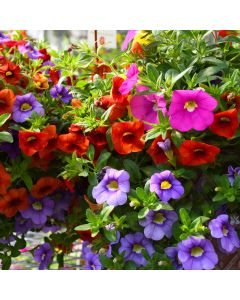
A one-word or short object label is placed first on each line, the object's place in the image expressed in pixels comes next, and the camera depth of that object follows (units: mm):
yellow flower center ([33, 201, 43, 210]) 486
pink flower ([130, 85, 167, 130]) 403
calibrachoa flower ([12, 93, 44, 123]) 452
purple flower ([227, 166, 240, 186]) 388
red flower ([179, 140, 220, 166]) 376
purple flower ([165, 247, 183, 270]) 379
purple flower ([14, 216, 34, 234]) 503
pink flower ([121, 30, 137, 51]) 462
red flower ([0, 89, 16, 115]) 446
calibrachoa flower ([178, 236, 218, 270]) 363
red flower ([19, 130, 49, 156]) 428
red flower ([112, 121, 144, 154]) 401
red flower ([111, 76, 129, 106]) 418
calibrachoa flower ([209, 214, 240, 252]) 367
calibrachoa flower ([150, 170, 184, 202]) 371
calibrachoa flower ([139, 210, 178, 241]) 379
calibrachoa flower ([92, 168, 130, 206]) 383
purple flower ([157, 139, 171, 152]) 385
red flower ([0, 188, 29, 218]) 463
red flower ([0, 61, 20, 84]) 474
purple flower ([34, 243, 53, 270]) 531
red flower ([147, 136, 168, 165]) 391
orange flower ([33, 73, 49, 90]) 506
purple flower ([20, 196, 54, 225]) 483
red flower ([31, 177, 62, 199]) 467
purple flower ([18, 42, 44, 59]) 565
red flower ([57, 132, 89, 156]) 433
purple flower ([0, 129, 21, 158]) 460
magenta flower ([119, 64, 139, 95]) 402
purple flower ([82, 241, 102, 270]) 420
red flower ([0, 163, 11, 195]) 445
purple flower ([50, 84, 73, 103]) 509
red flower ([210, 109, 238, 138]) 375
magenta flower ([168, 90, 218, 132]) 372
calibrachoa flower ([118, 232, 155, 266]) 389
